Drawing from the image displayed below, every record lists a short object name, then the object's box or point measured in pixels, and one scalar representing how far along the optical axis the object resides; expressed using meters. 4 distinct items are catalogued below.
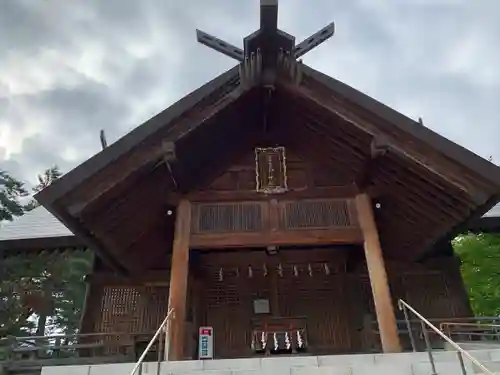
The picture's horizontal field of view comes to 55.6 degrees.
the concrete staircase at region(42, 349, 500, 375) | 5.03
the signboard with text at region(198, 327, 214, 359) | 8.51
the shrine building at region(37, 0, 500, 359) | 6.88
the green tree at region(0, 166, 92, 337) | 16.69
